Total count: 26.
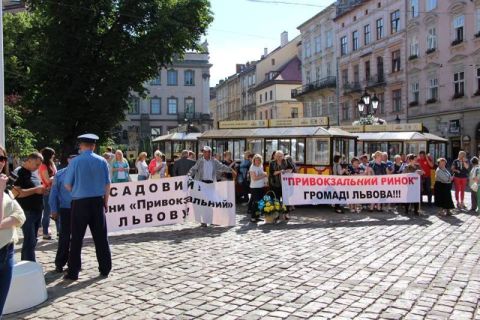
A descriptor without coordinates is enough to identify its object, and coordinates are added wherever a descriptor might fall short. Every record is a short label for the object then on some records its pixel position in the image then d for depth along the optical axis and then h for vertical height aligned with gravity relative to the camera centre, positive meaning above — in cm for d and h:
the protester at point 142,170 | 1658 -28
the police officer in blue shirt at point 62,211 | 796 -75
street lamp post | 2428 +234
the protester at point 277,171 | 1407 -31
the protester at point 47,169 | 956 -12
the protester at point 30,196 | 763 -50
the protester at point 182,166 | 1483 -15
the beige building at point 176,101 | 8081 +894
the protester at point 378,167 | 1571 -27
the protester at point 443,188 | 1446 -84
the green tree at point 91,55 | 2345 +471
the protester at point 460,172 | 1647 -47
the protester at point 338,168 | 1603 -29
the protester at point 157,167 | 1706 -20
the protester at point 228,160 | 1722 -1
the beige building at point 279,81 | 7481 +1086
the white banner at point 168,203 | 1138 -94
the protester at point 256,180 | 1347 -52
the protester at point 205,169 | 1311 -22
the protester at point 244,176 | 1711 -54
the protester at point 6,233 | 428 -56
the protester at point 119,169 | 1433 -21
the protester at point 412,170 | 1477 -36
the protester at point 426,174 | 1689 -53
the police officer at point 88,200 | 738 -52
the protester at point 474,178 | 1528 -62
